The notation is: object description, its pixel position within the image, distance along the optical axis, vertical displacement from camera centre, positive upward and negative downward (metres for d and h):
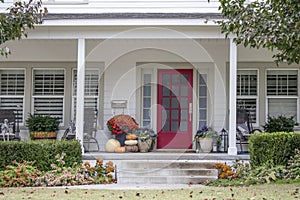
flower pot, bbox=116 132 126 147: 12.22 -0.60
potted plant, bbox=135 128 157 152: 11.86 -0.63
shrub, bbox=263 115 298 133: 12.12 -0.24
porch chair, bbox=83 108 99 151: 12.34 -0.35
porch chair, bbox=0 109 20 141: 11.87 -0.31
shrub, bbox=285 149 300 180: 9.12 -0.98
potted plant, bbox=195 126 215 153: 11.78 -0.61
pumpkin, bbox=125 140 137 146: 11.84 -0.68
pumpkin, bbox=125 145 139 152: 11.86 -0.82
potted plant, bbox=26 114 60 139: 12.27 -0.33
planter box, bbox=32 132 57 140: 12.23 -0.55
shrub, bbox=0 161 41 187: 9.01 -1.16
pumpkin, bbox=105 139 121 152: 11.95 -0.76
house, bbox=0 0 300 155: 12.70 +0.82
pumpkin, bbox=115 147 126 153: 11.72 -0.86
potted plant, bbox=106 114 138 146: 12.23 -0.31
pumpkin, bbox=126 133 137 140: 11.96 -0.56
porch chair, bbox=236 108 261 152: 11.89 -0.30
